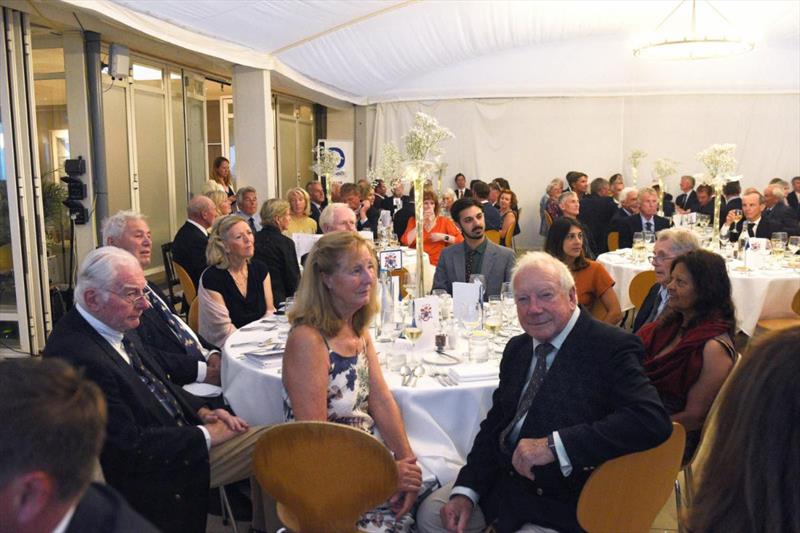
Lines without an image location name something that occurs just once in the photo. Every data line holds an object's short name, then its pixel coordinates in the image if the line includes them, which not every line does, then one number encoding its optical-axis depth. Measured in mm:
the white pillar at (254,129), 9453
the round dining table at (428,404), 2949
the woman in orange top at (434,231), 6891
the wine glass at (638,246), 6883
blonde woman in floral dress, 2602
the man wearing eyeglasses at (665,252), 3883
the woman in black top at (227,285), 4371
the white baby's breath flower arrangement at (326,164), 9523
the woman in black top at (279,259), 5562
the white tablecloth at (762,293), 6039
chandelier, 9219
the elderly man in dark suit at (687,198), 12465
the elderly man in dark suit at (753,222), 7926
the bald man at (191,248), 6098
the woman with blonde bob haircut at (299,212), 7820
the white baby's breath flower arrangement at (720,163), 7645
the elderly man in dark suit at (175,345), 3688
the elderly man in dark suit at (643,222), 7703
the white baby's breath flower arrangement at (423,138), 4438
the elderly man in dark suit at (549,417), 2246
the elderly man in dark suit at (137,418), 2494
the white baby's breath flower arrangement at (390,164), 8750
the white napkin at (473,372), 3061
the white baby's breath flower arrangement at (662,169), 12094
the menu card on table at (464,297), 3633
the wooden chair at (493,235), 8789
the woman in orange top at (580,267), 4664
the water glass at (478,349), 3312
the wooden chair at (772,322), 5969
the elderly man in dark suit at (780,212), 8302
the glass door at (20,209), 6137
